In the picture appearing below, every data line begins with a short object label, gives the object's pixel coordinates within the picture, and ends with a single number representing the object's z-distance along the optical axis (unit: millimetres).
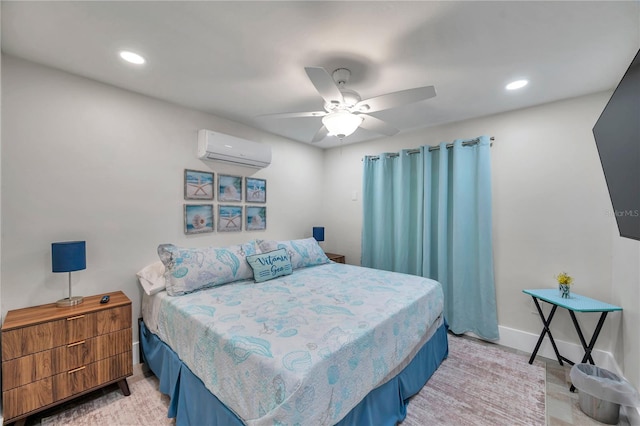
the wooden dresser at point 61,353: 1636
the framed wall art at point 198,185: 2816
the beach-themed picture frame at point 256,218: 3402
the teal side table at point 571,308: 2100
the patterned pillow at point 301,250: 3032
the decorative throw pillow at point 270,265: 2586
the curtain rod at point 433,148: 2990
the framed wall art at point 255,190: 3379
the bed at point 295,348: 1219
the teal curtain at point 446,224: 2900
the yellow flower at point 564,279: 2330
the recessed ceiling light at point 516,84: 2220
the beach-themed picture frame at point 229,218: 3107
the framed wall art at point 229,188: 3105
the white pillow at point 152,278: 2275
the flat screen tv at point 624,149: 1088
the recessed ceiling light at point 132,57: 1863
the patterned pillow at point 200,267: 2205
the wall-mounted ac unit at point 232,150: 2835
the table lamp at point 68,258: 1893
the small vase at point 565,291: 2321
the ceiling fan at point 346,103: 1669
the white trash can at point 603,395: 1735
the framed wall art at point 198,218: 2822
